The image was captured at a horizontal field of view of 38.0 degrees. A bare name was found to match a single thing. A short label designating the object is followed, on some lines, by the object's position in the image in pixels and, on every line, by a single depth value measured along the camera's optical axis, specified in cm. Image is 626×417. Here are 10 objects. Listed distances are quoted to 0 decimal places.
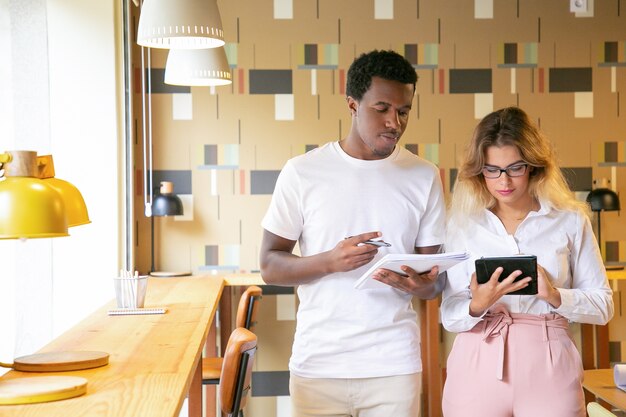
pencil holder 364
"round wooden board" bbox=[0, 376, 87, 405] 183
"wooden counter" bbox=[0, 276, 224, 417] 179
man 234
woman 239
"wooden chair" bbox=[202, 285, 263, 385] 419
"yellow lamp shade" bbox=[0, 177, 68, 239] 178
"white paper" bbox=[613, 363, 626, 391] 285
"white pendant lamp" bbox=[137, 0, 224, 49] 297
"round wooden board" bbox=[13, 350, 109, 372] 218
